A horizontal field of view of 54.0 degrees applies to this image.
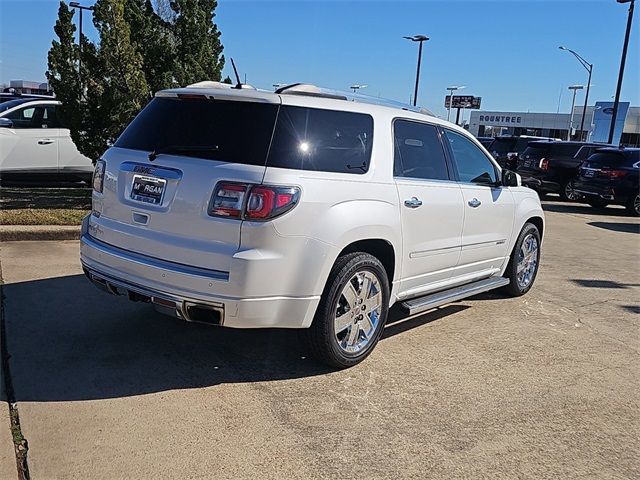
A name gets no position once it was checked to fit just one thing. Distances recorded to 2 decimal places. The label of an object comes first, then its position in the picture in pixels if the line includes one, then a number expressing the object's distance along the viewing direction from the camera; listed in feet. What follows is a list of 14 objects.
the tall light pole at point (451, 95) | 199.99
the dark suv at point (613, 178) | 52.90
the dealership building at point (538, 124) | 214.28
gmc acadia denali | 12.44
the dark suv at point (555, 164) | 61.00
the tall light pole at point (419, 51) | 128.57
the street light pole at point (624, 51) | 83.25
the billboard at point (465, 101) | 214.40
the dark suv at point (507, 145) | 78.84
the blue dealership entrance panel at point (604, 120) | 136.39
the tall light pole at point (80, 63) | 31.45
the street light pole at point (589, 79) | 113.31
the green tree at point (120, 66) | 30.99
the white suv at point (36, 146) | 36.76
